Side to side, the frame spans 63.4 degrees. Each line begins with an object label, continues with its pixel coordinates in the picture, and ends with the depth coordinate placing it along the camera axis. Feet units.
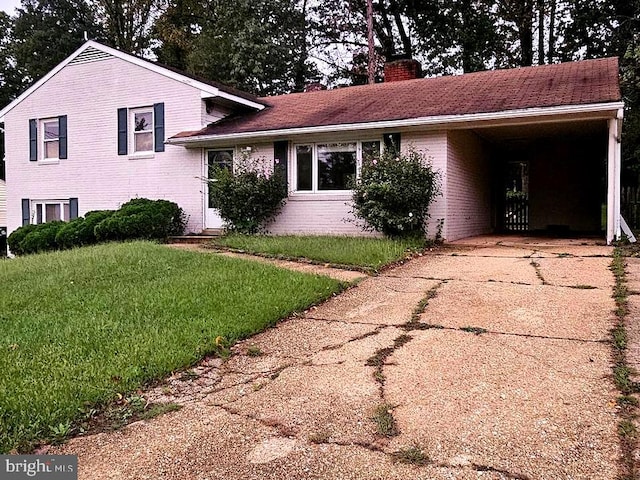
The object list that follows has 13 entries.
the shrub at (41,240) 39.42
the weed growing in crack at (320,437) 8.30
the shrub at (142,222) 37.11
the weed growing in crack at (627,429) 7.98
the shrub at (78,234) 38.11
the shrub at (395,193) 31.24
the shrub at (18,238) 41.73
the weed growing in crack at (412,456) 7.56
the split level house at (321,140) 34.55
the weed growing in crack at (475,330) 13.62
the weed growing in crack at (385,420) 8.48
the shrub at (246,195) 37.40
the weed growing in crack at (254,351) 13.00
